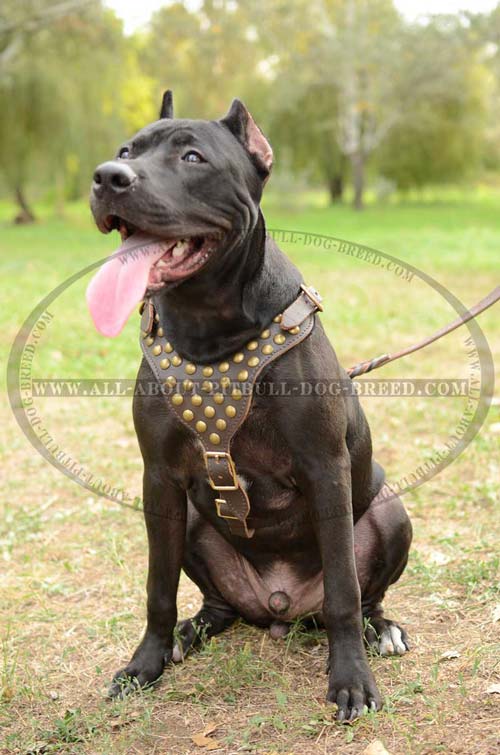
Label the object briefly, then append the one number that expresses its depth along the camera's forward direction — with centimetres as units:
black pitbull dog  213
